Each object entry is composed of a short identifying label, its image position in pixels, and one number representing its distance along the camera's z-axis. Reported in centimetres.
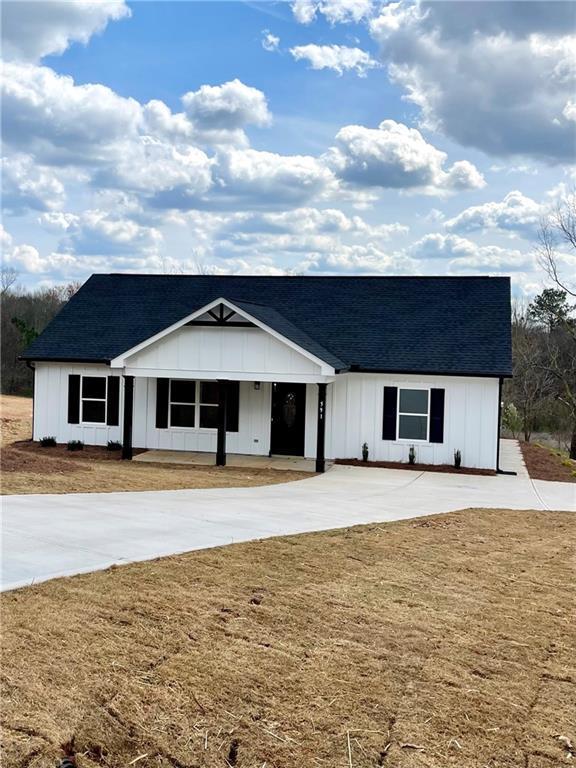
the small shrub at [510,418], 3073
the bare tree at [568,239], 2722
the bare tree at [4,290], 6001
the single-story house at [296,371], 1920
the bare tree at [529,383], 3369
